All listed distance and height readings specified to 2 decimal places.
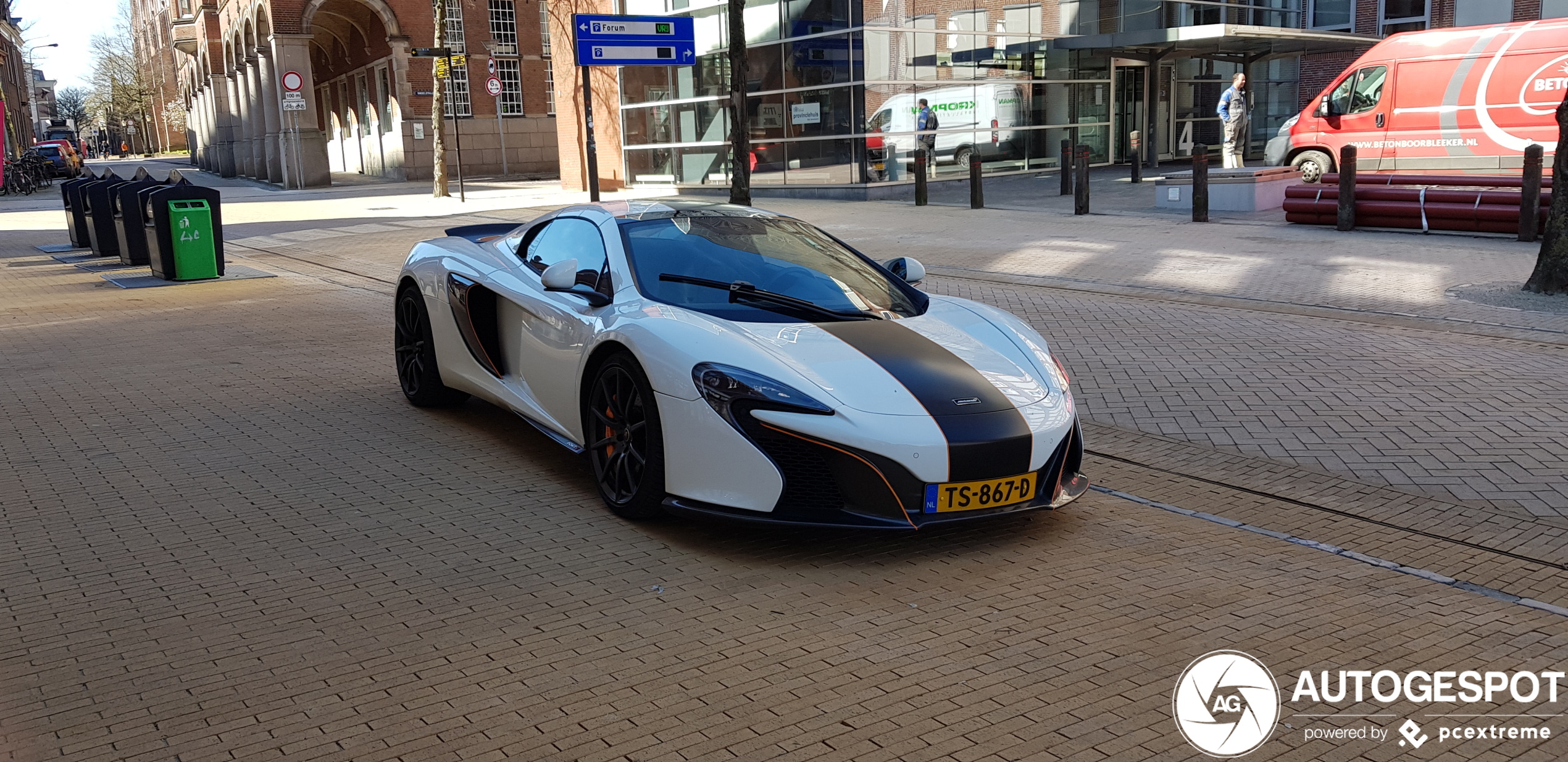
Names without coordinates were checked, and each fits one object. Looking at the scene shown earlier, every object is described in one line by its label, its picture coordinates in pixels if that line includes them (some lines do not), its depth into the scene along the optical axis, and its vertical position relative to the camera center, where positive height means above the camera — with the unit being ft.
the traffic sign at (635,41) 66.64 +7.26
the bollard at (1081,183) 60.18 -1.66
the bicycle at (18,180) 131.13 +1.60
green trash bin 45.73 -2.04
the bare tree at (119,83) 280.72 +26.66
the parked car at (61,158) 161.07 +4.63
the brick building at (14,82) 246.68 +26.28
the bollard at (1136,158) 83.15 -0.73
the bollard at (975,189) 67.31 -1.94
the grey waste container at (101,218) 54.29 -1.19
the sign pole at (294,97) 101.19 +7.74
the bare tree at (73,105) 439.22 +33.11
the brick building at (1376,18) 103.55 +10.37
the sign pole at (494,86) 97.91 +7.14
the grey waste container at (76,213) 58.95 -1.00
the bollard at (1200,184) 56.24 -1.86
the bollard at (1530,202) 44.73 -2.66
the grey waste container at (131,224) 50.44 -1.42
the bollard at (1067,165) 72.28 -0.95
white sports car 14.21 -2.72
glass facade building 81.76 +4.82
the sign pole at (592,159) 71.92 +0.68
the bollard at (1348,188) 50.26 -2.07
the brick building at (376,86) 139.64 +11.58
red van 59.62 +1.59
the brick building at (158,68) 293.64 +32.00
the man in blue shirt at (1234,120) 72.13 +1.40
